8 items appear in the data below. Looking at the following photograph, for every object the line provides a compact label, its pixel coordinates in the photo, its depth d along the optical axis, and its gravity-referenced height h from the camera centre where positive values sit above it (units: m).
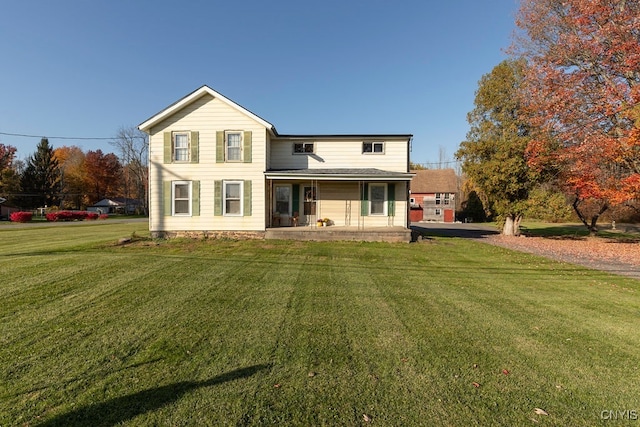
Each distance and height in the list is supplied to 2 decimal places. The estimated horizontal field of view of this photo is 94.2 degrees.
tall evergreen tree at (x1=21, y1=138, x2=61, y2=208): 45.81 +4.30
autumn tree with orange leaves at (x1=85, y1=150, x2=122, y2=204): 58.53 +6.68
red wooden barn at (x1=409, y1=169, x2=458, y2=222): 34.88 +1.43
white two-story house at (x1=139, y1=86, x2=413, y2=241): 13.59 +1.57
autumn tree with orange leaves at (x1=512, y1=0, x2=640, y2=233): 12.57 +5.52
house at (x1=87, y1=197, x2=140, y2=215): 54.28 -0.05
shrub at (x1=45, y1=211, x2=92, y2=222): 34.75 -1.16
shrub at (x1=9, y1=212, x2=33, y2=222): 31.88 -1.18
